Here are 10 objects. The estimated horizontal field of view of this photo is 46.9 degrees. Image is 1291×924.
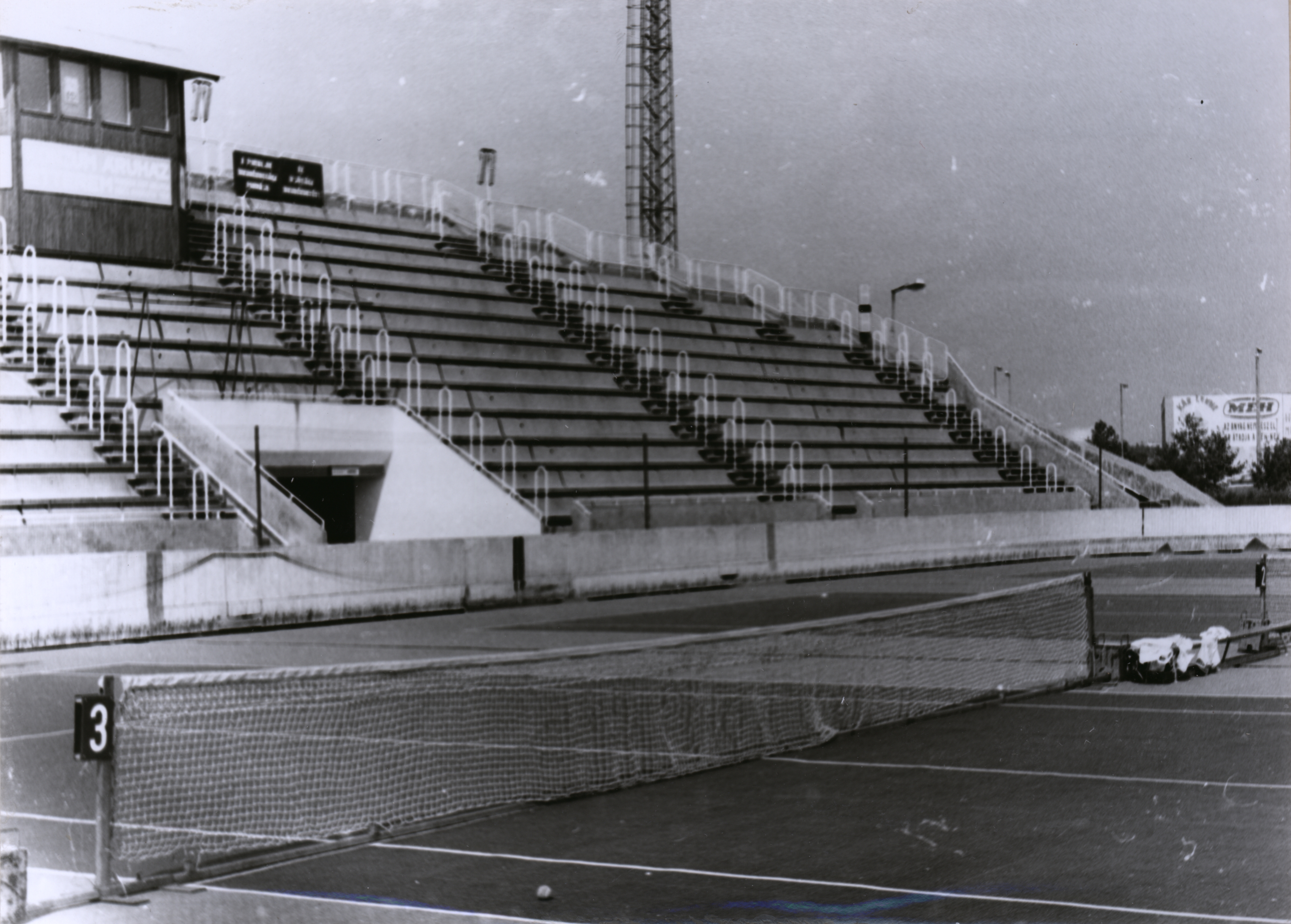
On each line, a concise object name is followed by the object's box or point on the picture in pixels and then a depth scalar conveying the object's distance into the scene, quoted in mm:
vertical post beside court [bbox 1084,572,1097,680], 14562
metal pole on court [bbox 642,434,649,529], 29906
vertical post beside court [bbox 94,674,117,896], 7004
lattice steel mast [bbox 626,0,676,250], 43156
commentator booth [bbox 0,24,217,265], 29219
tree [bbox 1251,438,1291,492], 49406
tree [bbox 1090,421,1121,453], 57469
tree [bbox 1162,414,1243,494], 54188
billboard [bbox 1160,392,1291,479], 64688
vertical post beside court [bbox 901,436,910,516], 36312
